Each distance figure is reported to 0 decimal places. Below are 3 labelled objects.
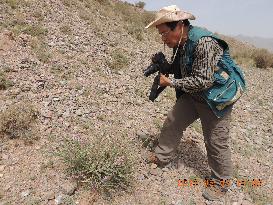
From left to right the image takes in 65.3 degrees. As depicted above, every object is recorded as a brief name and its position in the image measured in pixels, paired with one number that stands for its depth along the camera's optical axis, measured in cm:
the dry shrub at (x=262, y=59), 875
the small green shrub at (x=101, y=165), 251
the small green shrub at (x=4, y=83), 350
